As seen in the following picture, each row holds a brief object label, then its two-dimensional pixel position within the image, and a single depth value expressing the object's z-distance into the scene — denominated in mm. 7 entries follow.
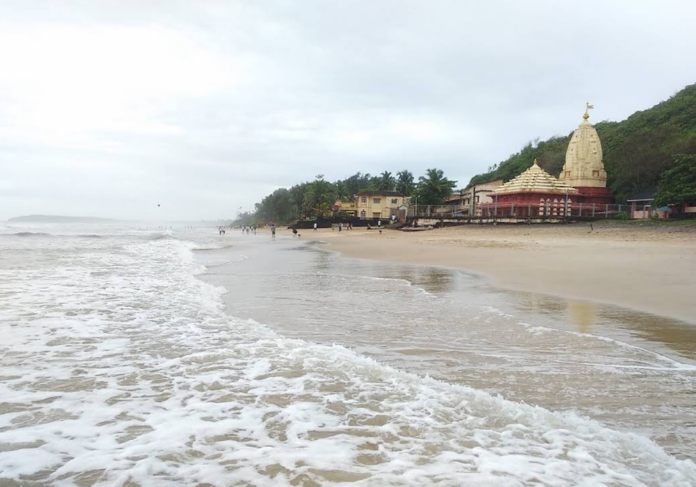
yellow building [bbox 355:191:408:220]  70938
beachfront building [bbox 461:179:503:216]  43500
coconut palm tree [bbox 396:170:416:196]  77375
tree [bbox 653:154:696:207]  29781
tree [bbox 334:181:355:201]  81919
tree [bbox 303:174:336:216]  74875
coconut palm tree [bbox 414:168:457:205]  56812
